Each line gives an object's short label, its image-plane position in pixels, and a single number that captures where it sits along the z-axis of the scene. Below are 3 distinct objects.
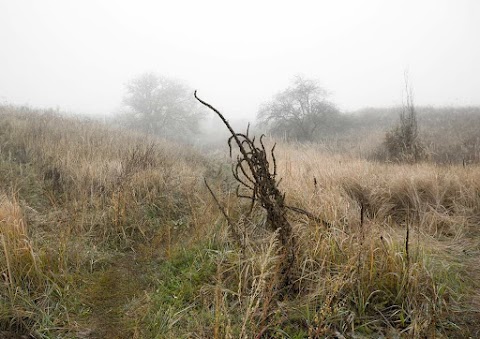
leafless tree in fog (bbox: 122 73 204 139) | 21.05
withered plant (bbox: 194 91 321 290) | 1.96
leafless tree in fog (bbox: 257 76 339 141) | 18.38
